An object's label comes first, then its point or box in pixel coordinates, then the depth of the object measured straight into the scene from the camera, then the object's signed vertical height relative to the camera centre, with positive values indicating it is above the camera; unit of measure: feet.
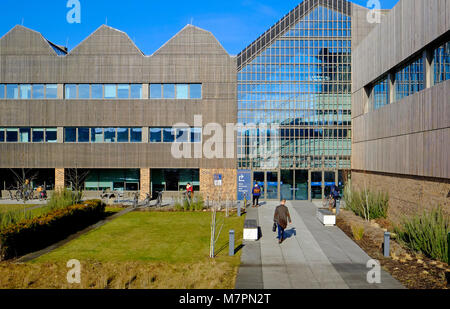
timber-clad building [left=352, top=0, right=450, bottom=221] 45.09 +8.28
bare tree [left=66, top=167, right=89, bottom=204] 90.45 -3.99
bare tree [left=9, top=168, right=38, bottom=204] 90.02 -7.06
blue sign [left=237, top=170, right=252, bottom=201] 88.84 -5.68
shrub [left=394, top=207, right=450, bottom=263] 36.86 -8.59
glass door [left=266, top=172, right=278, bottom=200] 88.82 -6.73
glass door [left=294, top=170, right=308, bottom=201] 88.63 -6.49
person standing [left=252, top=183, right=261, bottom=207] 77.58 -7.52
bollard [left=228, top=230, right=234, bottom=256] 40.99 -10.04
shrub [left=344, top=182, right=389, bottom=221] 62.64 -8.30
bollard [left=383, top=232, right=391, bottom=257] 39.68 -9.73
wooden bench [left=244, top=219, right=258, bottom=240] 48.19 -10.02
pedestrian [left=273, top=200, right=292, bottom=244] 46.68 -7.78
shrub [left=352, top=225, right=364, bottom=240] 48.01 -10.11
